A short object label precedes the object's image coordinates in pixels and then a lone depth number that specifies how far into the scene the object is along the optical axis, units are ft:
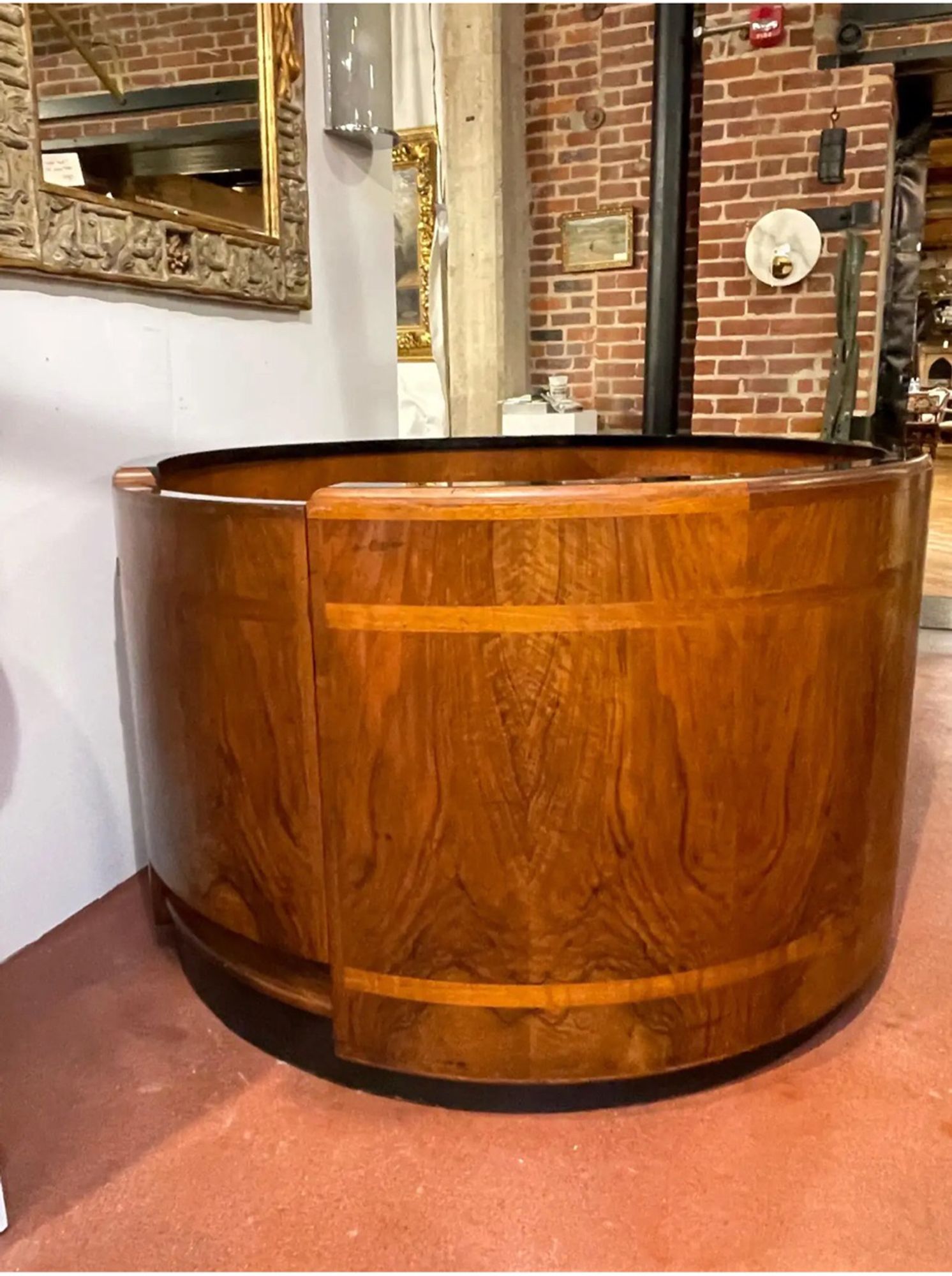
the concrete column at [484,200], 14.51
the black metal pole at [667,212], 13.96
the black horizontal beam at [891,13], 12.26
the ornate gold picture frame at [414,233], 14.44
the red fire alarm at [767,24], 12.88
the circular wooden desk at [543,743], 3.92
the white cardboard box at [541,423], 14.24
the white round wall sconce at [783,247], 13.28
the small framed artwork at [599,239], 15.26
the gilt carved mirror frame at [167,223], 5.23
